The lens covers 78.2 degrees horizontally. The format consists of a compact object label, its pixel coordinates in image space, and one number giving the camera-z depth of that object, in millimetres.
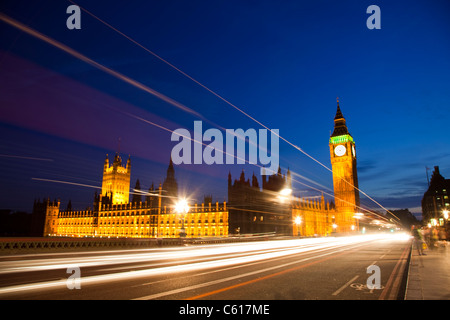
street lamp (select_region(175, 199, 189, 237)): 30158
